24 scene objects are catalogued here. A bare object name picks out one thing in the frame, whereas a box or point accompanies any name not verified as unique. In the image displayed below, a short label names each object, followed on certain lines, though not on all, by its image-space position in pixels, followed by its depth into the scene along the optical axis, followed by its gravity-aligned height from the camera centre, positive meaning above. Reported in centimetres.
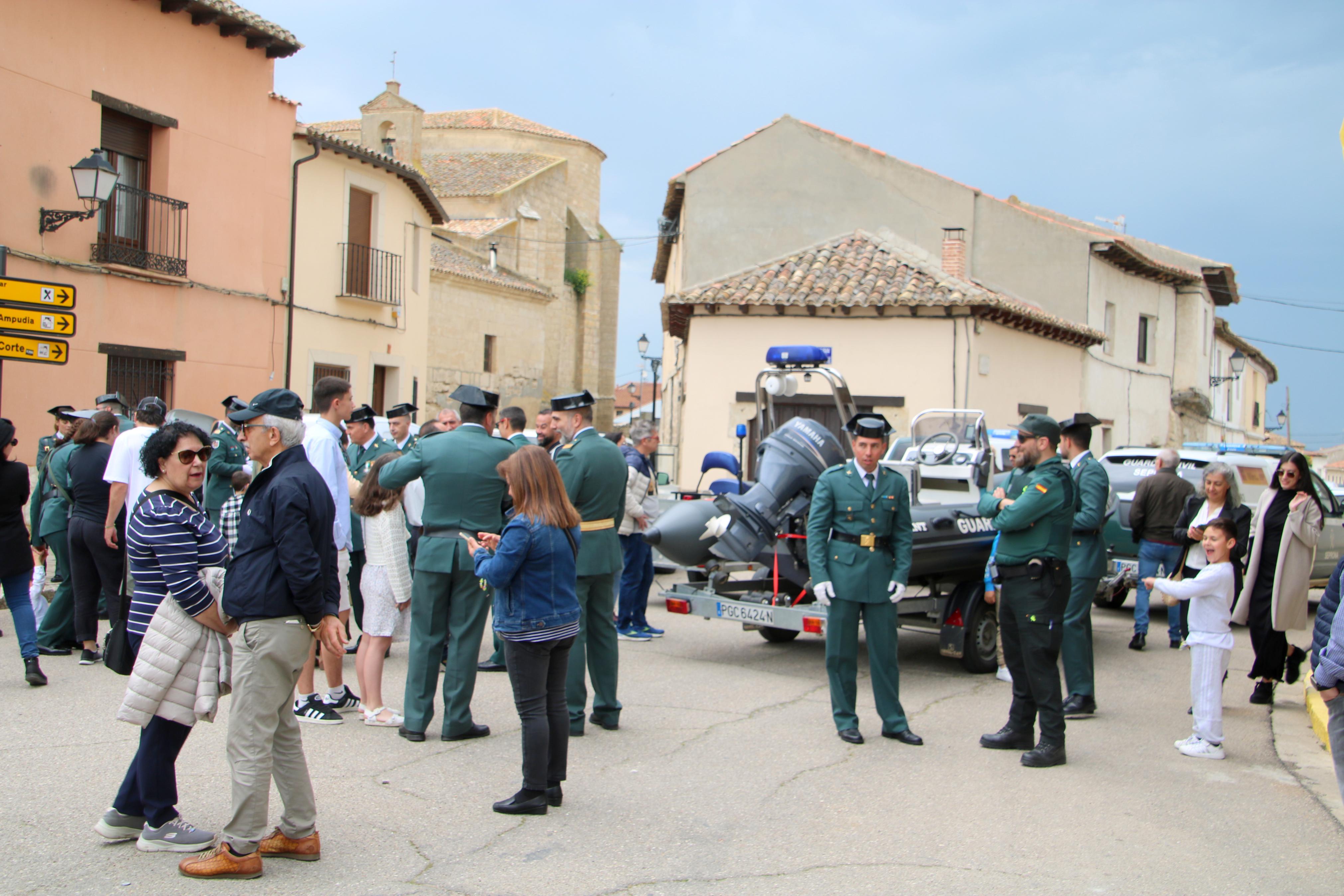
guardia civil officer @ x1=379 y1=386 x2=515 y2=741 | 584 -78
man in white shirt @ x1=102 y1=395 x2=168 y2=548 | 736 -39
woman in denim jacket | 474 -80
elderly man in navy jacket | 393 -81
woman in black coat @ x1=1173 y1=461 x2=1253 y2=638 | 791 -44
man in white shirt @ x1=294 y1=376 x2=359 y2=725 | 625 -27
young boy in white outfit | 618 -109
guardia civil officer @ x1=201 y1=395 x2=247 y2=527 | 758 -33
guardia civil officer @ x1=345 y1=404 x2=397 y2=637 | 795 -21
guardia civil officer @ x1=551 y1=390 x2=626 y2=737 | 620 -56
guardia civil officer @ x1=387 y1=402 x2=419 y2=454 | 888 +5
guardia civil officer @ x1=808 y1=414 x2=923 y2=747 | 620 -73
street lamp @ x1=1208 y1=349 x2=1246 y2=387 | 3088 +270
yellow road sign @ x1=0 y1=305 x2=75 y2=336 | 858 +77
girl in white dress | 621 -93
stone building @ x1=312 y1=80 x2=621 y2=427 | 3344 +694
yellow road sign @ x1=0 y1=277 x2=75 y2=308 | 851 +100
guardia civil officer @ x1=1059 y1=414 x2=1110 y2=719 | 700 -75
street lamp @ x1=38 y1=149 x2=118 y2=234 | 1262 +288
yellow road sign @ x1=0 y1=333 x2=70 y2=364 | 854 +54
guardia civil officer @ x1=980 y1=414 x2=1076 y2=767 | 589 -77
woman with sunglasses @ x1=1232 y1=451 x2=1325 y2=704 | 660 -70
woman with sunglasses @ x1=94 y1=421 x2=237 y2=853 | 399 -68
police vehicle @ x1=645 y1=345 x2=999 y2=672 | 802 -86
